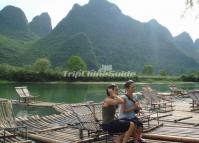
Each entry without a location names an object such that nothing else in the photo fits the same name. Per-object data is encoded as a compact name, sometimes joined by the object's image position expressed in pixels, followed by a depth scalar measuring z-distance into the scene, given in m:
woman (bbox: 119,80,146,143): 7.22
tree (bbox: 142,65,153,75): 90.69
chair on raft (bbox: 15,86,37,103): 19.84
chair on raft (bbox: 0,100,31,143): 8.80
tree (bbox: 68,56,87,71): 73.94
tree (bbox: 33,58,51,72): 65.98
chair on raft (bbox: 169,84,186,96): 22.62
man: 7.00
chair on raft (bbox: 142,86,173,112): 14.08
